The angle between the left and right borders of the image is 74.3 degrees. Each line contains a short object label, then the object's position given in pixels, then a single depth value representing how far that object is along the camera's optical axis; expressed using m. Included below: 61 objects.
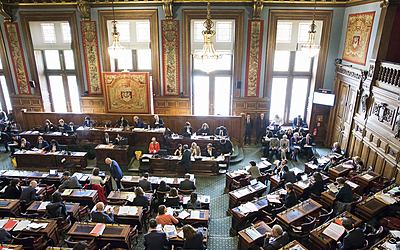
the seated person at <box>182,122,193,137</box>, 10.89
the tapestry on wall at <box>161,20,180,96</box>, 12.16
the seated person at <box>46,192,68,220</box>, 6.27
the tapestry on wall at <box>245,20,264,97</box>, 11.89
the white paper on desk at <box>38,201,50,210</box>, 6.66
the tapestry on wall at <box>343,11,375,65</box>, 9.51
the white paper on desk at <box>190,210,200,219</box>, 6.22
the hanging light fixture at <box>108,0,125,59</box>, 9.45
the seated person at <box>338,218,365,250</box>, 5.11
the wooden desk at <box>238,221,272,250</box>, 5.47
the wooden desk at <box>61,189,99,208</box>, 7.24
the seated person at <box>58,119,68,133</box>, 11.62
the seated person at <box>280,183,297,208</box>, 6.54
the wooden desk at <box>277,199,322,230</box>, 6.01
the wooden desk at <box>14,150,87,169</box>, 9.96
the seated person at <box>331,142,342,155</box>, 9.74
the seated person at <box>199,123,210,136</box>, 11.21
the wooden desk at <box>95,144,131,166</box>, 10.17
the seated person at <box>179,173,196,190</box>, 7.39
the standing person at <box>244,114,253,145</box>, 12.16
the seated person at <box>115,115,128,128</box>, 11.85
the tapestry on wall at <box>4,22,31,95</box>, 12.88
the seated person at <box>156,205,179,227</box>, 5.92
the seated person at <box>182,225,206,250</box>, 5.09
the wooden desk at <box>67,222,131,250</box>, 5.57
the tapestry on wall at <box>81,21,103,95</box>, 12.53
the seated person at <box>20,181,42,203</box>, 7.03
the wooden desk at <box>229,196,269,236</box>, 6.39
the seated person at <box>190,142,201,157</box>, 9.65
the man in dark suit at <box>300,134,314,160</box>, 10.93
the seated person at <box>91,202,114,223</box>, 5.95
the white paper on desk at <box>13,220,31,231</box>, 5.83
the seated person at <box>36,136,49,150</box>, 10.30
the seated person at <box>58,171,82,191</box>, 7.57
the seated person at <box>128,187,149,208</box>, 6.64
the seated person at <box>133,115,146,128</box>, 11.51
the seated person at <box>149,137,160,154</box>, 9.97
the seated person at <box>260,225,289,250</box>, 5.15
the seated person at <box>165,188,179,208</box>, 6.64
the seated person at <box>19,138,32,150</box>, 10.25
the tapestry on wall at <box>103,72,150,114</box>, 12.11
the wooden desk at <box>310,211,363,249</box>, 5.38
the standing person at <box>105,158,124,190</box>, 8.12
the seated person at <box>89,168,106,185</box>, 7.65
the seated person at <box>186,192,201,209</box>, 6.48
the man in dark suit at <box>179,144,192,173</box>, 9.15
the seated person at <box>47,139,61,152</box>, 10.12
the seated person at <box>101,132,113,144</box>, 10.50
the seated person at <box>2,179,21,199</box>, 7.26
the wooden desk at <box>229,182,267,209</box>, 7.16
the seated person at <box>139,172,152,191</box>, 7.48
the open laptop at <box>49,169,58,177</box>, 8.44
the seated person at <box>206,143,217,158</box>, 9.70
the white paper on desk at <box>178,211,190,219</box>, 6.18
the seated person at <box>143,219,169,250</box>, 5.24
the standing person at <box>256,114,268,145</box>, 12.33
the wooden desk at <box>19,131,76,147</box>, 11.31
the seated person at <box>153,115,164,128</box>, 11.41
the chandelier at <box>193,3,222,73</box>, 4.96
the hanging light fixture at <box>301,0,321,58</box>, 8.09
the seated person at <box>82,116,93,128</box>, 11.67
